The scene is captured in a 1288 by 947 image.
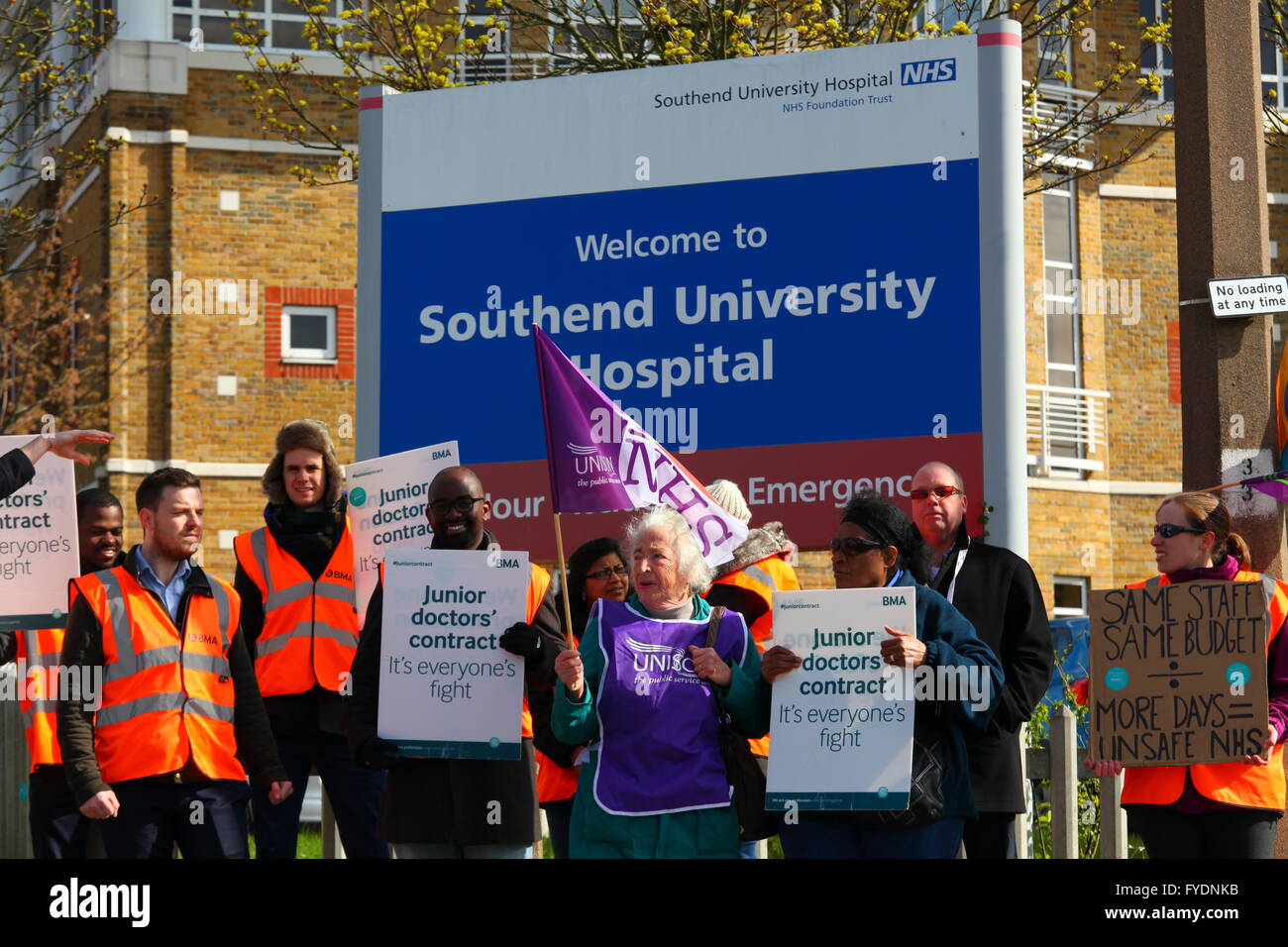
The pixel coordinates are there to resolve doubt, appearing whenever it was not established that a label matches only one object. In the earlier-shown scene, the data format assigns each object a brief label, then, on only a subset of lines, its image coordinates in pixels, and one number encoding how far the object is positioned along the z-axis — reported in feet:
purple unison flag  25.99
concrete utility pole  28.04
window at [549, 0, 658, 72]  55.57
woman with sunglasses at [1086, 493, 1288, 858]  21.77
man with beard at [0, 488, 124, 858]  26.07
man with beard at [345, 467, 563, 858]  23.18
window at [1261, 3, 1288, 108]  92.63
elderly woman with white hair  21.01
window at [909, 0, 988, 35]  68.62
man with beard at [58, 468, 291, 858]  22.90
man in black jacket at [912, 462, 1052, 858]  23.03
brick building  90.89
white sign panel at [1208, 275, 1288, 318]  27.84
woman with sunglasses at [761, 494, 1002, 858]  20.76
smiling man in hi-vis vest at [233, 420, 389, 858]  26.14
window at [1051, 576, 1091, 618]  92.48
